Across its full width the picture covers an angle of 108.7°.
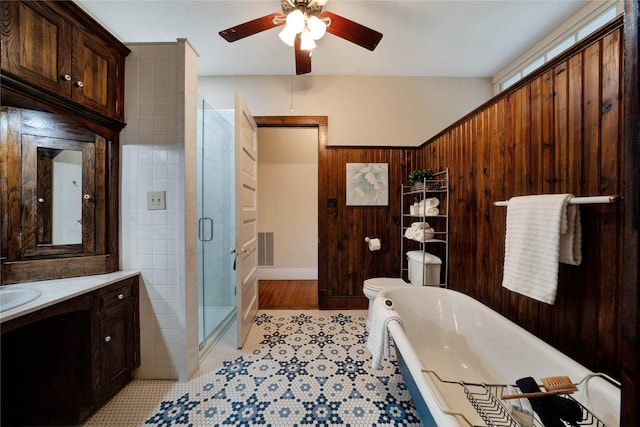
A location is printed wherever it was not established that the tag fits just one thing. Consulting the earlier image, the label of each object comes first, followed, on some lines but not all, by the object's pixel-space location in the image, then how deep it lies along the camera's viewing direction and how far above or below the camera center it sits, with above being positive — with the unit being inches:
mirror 51.6 +3.3
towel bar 33.2 +2.2
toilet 80.9 -23.1
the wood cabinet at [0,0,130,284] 43.8 +16.4
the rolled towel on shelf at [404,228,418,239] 85.0 -7.6
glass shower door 78.4 -4.2
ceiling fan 55.6 +47.7
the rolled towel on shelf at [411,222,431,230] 82.4 -4.6
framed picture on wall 103.4 +12.8
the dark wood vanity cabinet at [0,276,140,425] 48.2 -33.7
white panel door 73.3 -2.7
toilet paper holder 96.9 -13.3
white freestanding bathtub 32.9 -28.3
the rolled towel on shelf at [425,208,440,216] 81.8 +0.3
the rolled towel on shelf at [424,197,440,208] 82.7 +3.8
